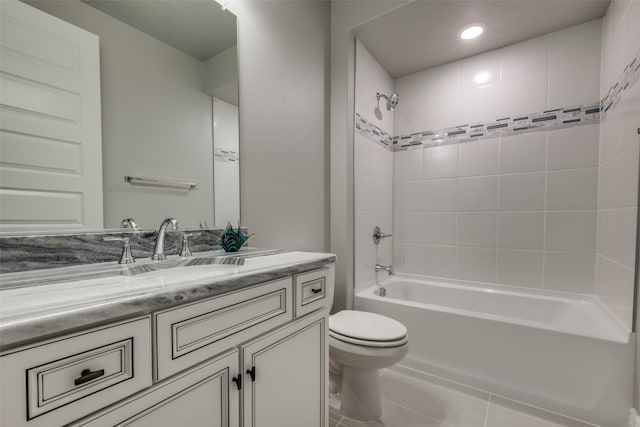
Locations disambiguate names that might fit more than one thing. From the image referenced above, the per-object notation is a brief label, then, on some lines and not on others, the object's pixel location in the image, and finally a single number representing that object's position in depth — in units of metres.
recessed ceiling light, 1.85
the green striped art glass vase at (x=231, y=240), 1.22
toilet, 1.29
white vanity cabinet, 0.43
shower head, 2.22
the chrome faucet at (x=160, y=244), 1.01
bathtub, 1.30
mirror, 0.95
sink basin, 0.82
